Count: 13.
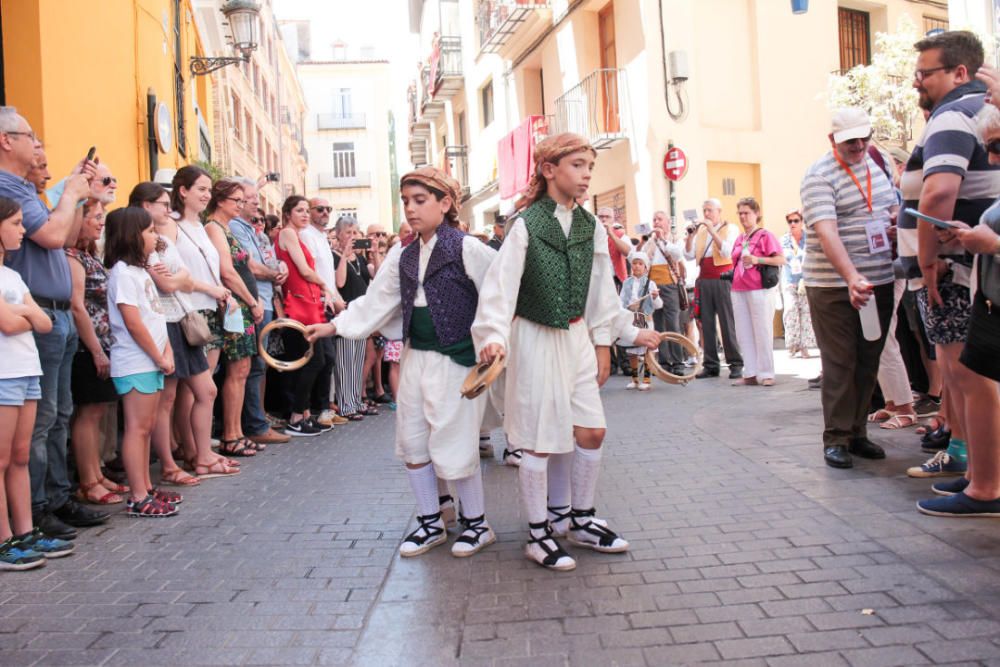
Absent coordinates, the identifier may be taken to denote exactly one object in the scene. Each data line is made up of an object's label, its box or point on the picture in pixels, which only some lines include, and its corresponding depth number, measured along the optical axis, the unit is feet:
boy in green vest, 13.24
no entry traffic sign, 53.98
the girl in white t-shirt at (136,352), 17.34
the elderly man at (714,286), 36.47
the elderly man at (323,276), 27.91
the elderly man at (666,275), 38.42
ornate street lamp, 41.52
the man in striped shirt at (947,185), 14.90
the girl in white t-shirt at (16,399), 13.67
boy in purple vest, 13.92
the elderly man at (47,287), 15.05
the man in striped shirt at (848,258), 18.25
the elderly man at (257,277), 25.11
